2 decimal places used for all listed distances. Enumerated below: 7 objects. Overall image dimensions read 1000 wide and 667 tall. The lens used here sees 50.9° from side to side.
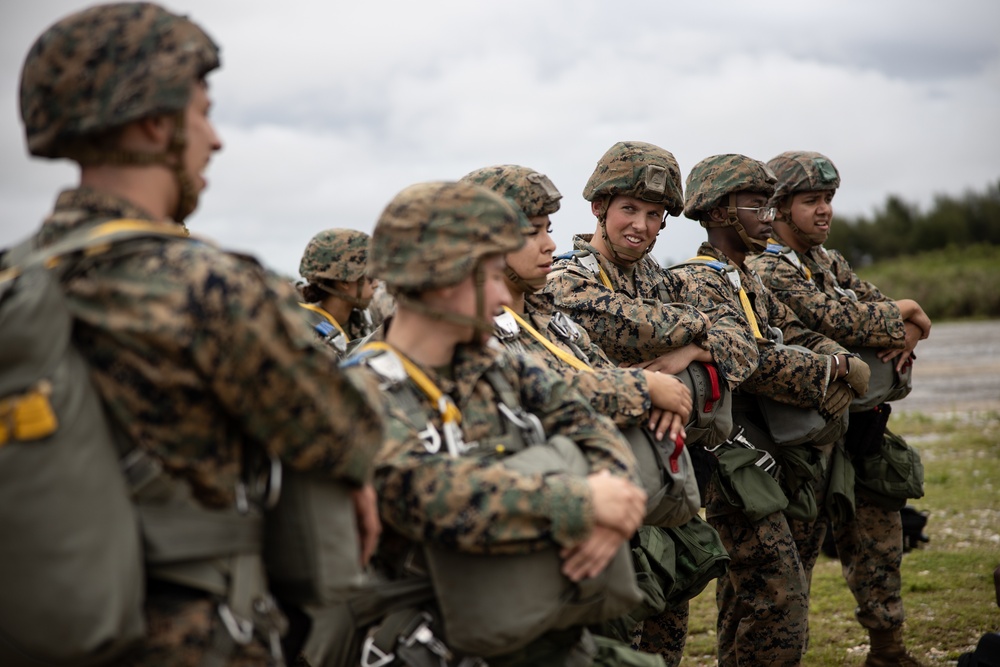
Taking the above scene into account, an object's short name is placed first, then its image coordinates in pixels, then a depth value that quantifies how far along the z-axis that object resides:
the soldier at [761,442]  6.72
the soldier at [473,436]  3.20
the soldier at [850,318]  7.52
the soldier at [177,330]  2.54
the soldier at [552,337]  4.75
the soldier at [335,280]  7.48
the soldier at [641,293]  5.88
